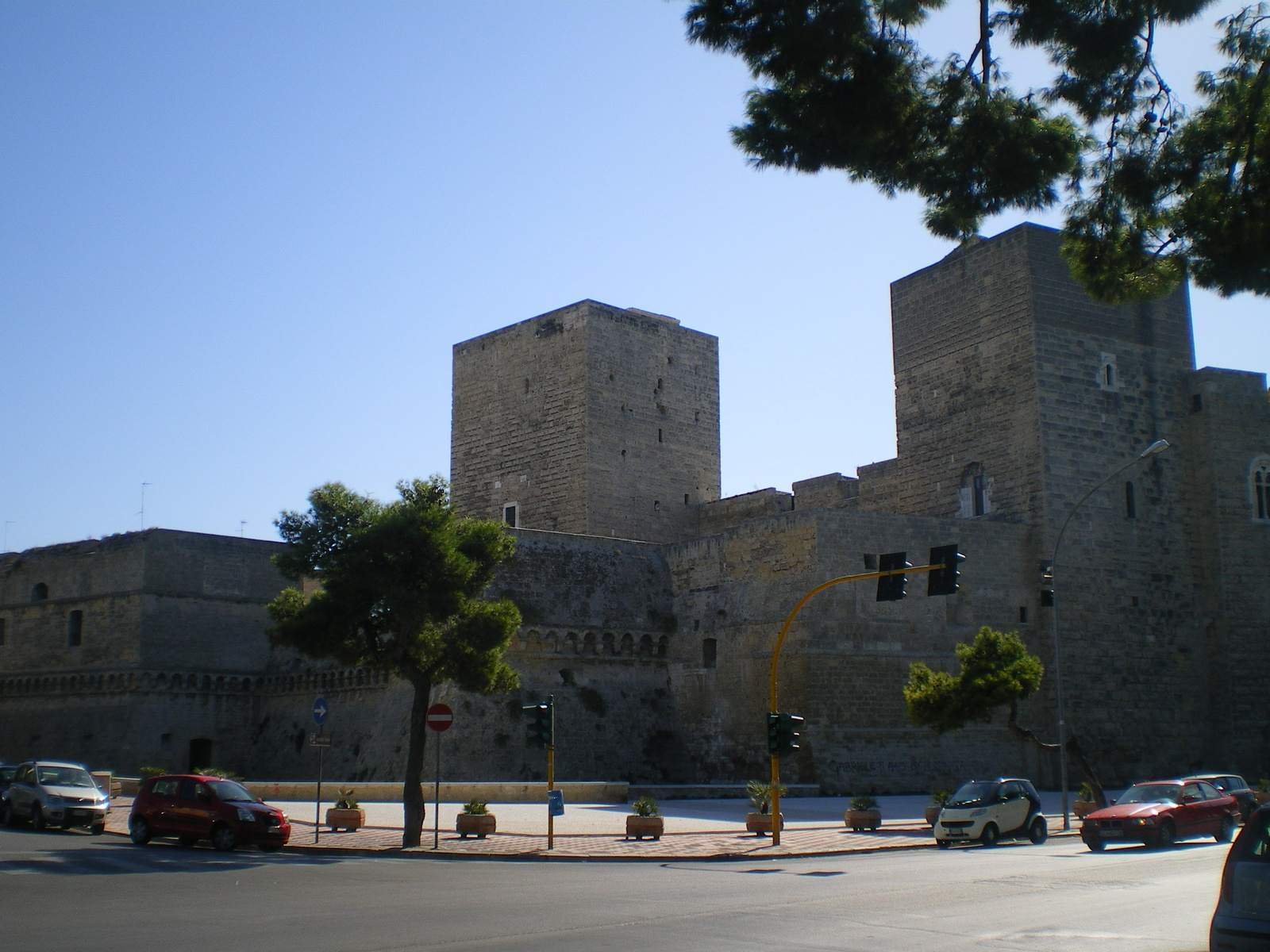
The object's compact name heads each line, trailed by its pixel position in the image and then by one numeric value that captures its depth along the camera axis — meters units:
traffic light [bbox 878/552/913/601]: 19.73
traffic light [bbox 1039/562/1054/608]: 30.25
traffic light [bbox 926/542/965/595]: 18.84
